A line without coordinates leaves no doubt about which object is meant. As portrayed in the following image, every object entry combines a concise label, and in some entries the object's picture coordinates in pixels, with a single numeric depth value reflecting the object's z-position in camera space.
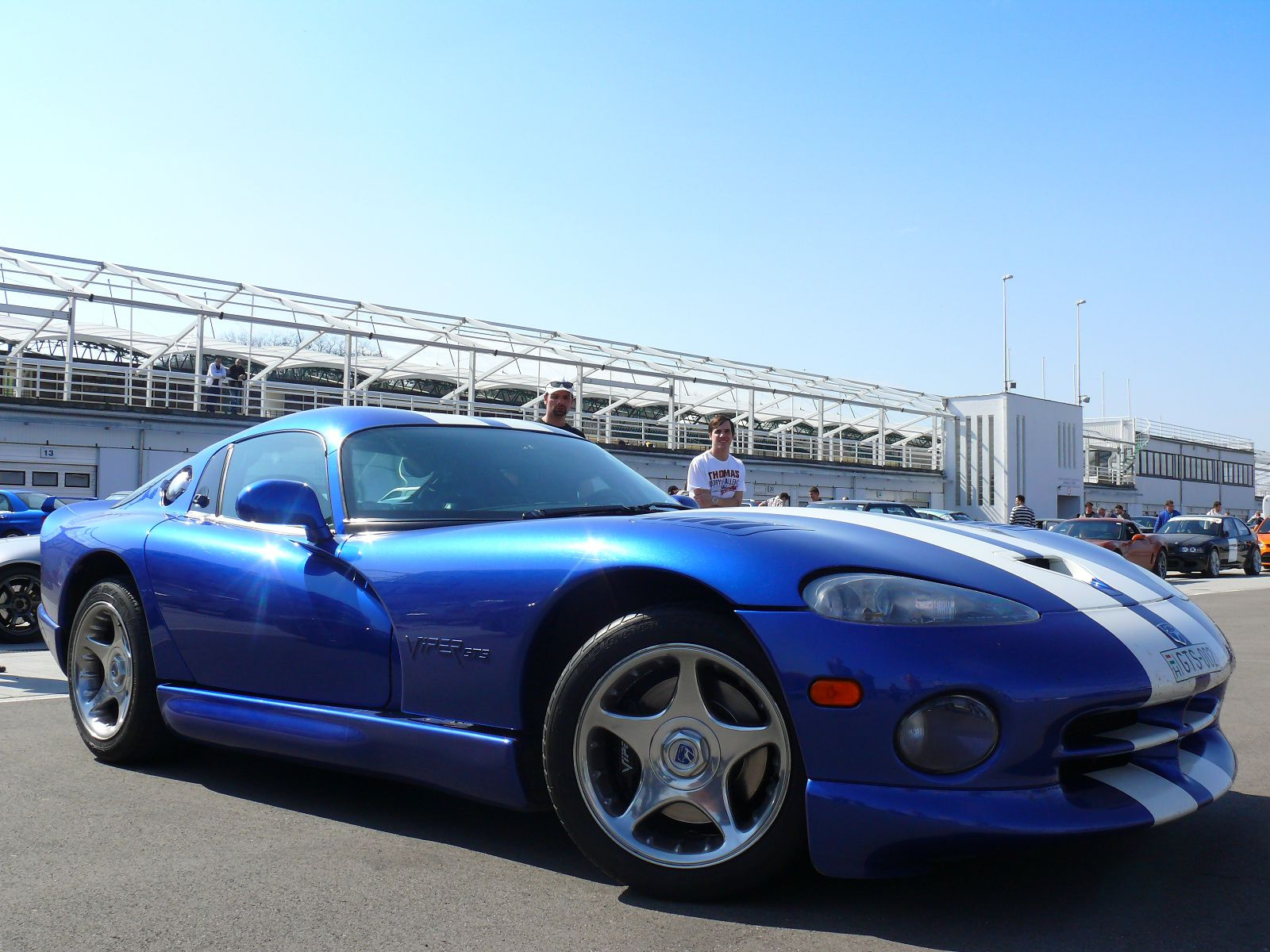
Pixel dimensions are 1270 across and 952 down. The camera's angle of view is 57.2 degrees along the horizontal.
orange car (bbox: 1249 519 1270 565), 26.38
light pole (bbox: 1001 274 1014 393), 49.06
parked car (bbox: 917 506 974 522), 21.44
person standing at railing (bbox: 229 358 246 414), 22.45
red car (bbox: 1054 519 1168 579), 21.89
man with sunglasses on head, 6.71
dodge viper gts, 2.42
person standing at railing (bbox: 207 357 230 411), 21.89
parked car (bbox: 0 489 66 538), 11.80
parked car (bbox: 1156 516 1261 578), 23.20
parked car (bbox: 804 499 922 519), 18.09
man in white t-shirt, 7.32
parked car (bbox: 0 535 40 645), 8.45
